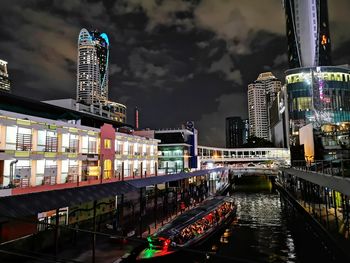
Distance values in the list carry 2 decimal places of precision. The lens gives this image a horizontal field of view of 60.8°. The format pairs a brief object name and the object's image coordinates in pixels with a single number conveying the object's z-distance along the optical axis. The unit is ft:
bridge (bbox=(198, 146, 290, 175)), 346.54
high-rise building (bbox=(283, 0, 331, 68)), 529.45
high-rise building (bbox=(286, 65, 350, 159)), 420.77
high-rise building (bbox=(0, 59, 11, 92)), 591.37
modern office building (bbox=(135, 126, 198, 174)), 263.29
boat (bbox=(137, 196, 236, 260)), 73.10
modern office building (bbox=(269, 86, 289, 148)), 484.13
